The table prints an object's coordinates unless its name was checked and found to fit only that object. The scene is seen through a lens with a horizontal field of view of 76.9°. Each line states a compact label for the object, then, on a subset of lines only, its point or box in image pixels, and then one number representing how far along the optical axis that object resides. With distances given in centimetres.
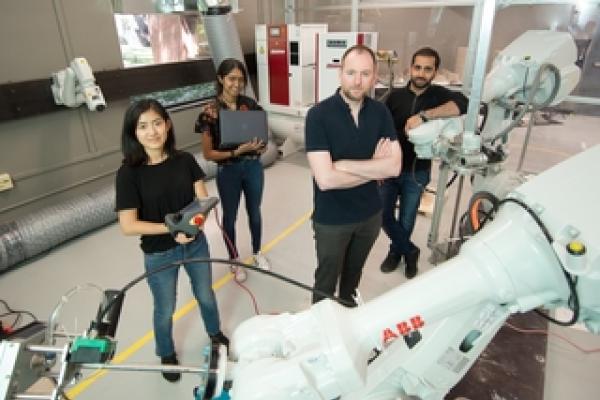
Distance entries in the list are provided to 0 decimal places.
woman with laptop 226
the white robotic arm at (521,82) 204
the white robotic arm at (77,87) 310
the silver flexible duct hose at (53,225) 275
